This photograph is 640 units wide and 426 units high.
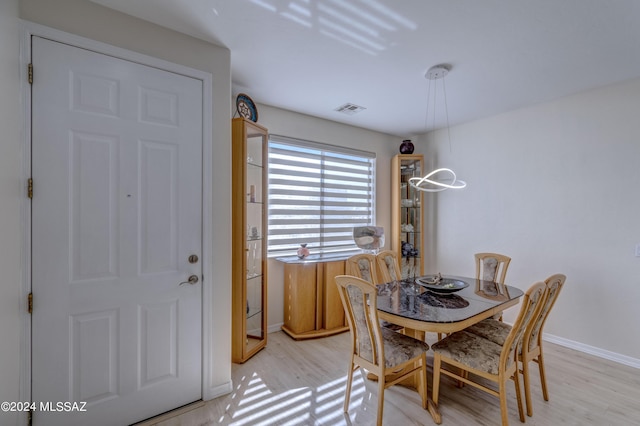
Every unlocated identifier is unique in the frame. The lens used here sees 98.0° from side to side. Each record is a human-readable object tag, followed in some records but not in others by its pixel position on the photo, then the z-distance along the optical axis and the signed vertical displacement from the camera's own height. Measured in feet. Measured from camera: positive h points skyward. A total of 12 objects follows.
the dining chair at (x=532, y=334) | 6.27 -3.03
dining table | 5.81 -2.19
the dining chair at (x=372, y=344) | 5.83 -3.08
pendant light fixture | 7.96 +4.12
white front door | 5.28 -0.53
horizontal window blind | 11.24 +0.83
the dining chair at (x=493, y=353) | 5.63 -3.13
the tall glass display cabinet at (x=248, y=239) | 8.54 -0.84
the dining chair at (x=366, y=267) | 8.55 -1.69
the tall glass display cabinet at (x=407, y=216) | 13.84 -0.11
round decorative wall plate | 9.04 +3.56
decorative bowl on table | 7.49 -2.04
